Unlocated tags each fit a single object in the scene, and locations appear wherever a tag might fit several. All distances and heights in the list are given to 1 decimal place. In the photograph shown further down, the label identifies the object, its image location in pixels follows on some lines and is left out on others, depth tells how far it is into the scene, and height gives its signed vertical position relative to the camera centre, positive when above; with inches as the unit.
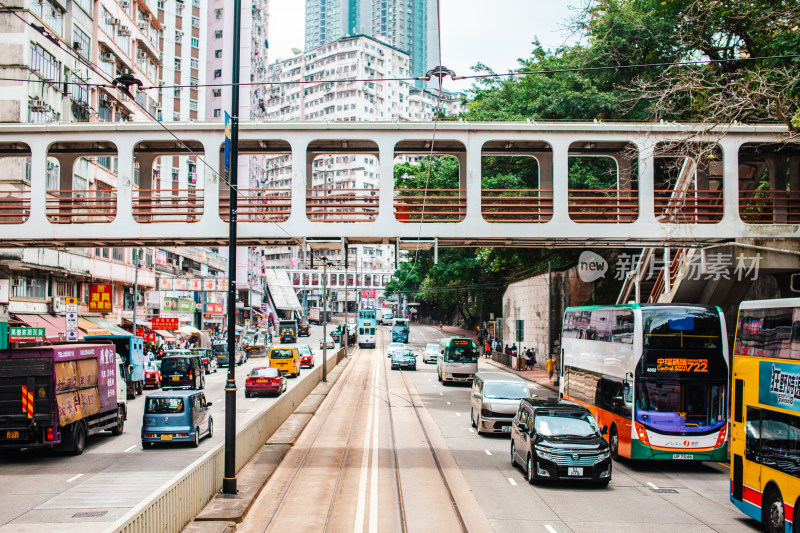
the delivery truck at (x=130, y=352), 1429.6 -134.7
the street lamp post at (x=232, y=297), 555.8 -10.7
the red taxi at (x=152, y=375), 1599.4 -199.1
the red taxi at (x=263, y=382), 1376.7 -182.0
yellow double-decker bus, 440.1 -80.8
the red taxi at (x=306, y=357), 2193.0 -217.1
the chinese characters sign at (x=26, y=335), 1194.0 -86.4
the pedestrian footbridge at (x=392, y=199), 804.0 +90.7
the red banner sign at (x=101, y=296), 1608.0 -29.7
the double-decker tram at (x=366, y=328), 3143.0 -187.9
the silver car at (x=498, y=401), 913.5 -142.7
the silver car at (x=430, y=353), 2391.6 -222.2
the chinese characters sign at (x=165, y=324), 2052.7 -113.7
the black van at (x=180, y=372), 1459.2 -175.7
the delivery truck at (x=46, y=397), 751.1 -119.4
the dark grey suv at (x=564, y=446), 624.1 -136.1
